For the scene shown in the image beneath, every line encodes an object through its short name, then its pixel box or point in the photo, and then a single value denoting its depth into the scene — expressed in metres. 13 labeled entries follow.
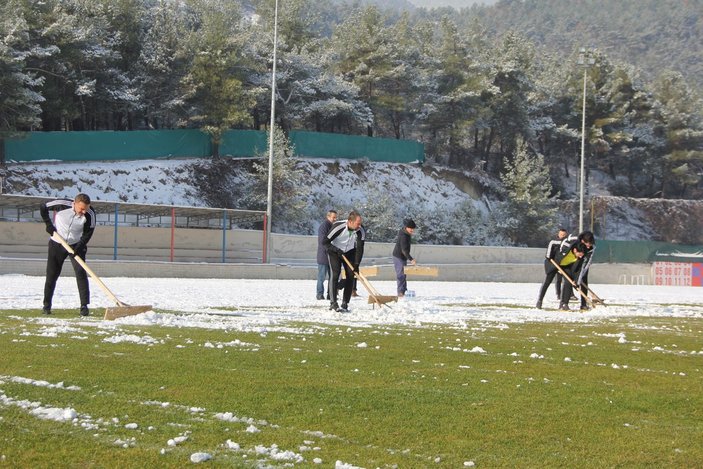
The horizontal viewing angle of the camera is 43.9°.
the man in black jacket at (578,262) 18.00
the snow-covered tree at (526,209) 60.88
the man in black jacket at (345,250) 14.97
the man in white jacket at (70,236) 12.27
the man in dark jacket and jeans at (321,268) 18.95
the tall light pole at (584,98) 42.72
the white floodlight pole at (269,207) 36.62
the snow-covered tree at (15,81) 43.50
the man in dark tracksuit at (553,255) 18.39
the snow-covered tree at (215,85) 52.94
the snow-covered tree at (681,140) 78.75
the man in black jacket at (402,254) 19.84
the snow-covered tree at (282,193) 50.81
